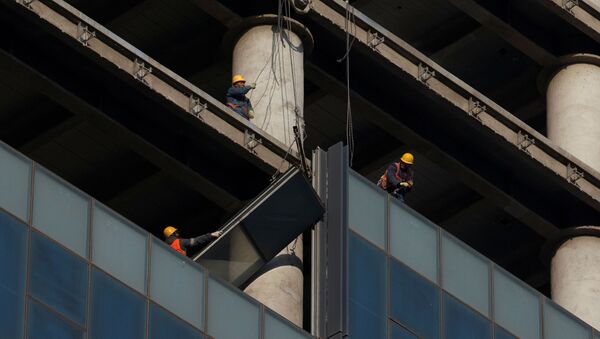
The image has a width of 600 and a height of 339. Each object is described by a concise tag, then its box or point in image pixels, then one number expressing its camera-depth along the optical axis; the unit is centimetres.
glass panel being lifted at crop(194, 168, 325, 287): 9988
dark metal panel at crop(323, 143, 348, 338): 9831
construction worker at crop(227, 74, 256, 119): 10319
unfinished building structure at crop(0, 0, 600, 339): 9488
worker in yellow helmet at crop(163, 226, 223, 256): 9919
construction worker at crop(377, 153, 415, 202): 10294
